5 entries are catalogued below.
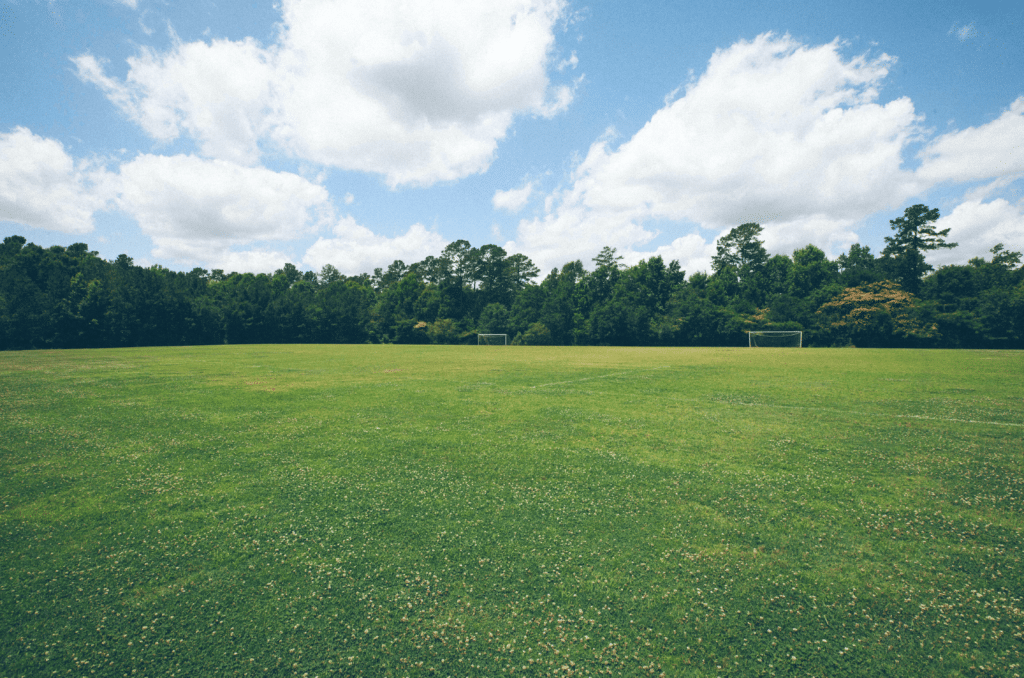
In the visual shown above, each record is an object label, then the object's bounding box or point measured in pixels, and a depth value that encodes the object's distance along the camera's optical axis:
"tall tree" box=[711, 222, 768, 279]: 99.31
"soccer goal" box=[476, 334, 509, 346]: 87.45
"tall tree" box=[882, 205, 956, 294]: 74.08
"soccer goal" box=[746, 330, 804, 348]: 67.06
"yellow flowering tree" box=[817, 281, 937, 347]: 61.22
